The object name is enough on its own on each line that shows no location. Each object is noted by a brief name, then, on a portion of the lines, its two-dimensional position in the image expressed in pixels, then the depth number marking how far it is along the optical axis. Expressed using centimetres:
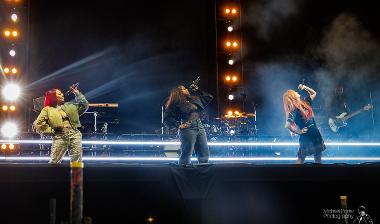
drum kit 1326
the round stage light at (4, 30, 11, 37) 1399
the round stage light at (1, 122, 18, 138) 1221
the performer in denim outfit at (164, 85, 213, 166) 753
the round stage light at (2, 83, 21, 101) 1372
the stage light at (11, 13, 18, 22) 1414
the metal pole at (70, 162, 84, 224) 463
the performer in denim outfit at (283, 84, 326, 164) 796
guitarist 1268
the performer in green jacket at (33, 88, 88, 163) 782
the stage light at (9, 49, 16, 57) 1410
